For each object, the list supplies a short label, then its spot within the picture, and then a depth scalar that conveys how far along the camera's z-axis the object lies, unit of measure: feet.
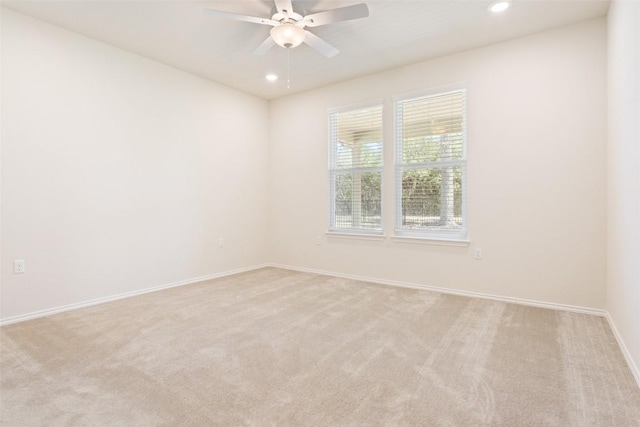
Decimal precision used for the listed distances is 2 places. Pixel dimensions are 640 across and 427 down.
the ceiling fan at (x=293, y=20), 8.40
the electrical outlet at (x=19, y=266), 10.06
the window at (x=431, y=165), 13.06
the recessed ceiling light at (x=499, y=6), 9.44
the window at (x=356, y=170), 15.23
